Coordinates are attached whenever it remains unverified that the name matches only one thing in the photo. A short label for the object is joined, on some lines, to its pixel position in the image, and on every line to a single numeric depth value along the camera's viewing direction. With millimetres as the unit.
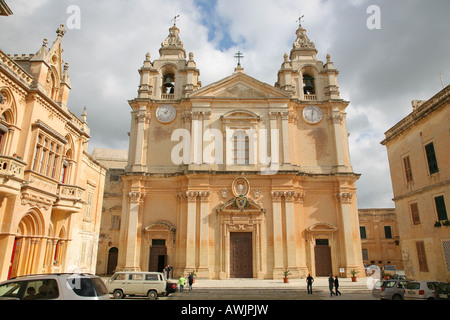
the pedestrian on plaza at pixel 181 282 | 18594
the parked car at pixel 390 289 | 15367
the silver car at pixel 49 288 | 7324
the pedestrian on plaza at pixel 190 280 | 19562
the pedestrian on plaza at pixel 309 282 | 18281
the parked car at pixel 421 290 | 13898
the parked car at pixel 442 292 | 13698
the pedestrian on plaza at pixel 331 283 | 17625
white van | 16141
